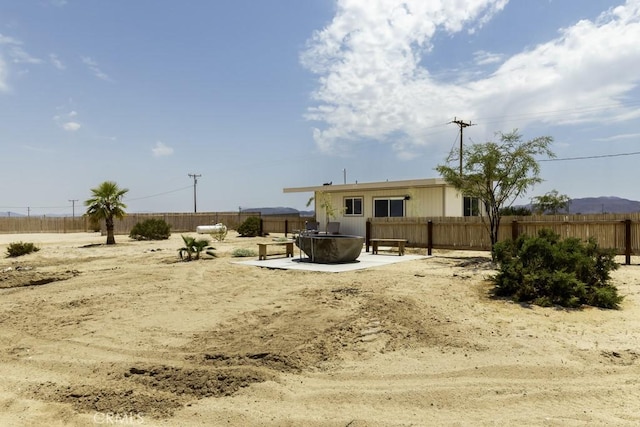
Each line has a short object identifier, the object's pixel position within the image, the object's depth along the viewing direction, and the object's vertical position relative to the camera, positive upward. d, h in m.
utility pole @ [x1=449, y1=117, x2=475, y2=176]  37.25 +8.26
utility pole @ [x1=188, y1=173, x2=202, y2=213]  62.25 +4.99
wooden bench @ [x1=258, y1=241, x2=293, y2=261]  14.06 -0.83
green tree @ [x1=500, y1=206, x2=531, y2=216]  26.08 +0.72
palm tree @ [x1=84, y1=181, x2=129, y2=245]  23.94 +1.24
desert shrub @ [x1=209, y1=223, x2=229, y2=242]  24.73 -0.41
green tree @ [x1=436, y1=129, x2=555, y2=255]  13.77 +1.55
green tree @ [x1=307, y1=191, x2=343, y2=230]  23.87 +1.09
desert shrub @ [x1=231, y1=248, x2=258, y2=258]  15.63 -0.97
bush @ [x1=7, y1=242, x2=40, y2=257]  17.50 -0.83
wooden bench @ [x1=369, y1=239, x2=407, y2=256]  15.27 -0.68
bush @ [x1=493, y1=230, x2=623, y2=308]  7.07 -0.87
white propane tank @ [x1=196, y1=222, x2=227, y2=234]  25.75 -0.19
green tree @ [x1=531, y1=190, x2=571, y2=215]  30.08 +1.29
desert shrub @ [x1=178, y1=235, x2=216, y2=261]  14.32 -0.67
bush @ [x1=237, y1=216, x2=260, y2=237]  29.25 -0.15
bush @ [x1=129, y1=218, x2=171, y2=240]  26.94 -0.25
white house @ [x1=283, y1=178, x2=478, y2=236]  20.73 +1.15
